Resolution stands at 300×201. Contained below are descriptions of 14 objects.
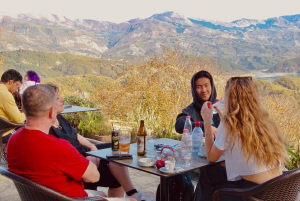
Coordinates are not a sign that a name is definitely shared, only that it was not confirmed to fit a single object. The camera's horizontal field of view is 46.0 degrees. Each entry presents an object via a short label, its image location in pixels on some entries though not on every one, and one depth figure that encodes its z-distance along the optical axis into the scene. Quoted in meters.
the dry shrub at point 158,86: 8.67
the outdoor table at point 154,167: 2.11
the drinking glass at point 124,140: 2.52
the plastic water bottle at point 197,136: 2.72
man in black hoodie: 3.38
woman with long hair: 2.00
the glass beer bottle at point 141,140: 2.49
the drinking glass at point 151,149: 2.50
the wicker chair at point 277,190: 1.66
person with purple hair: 5.70
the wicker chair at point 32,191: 1.55
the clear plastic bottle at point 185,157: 2.22
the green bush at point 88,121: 6.27
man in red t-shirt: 1.74
